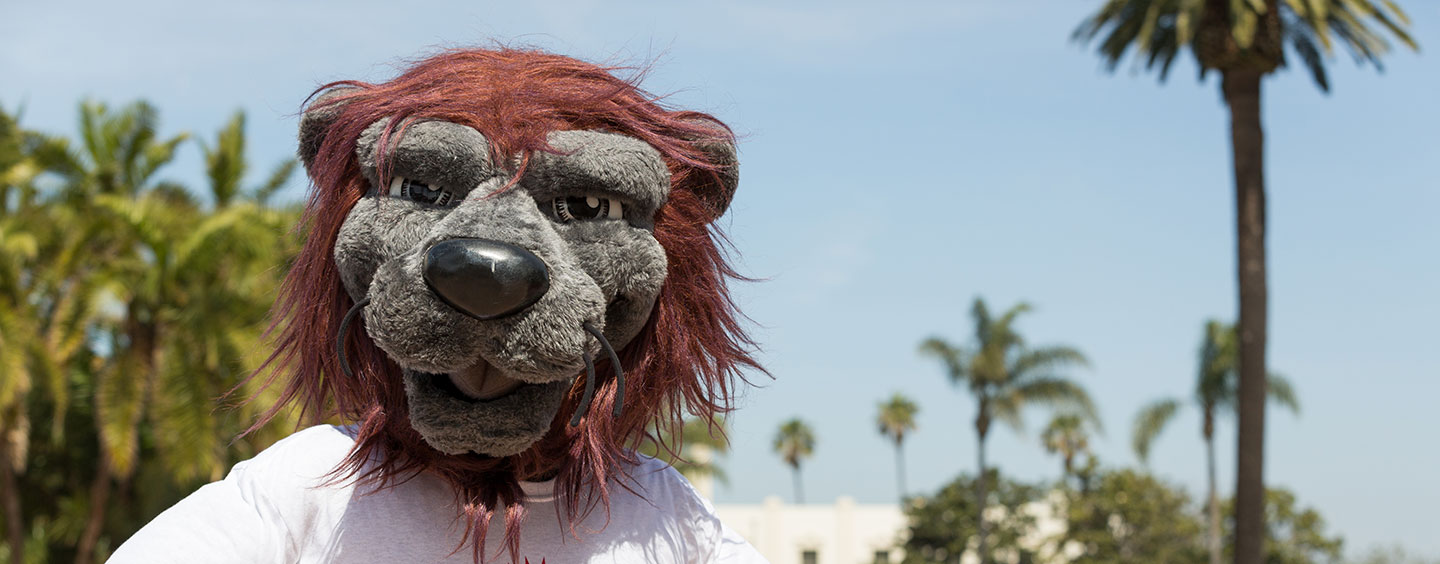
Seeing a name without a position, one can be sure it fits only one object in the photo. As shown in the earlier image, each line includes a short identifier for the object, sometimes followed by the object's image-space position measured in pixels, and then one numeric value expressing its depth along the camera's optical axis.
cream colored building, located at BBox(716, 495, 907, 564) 49.88
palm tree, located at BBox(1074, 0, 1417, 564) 15.62
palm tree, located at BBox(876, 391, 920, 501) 47.62
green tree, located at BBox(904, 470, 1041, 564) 39.88
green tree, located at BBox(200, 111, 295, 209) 15.61
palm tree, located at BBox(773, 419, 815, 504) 53.28
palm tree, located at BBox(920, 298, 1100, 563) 29.08
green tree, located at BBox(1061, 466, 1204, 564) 36.47
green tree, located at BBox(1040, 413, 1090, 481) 42.72
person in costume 1.96
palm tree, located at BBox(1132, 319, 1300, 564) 26.20
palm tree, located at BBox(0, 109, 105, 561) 13.56
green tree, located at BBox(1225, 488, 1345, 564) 34.56
